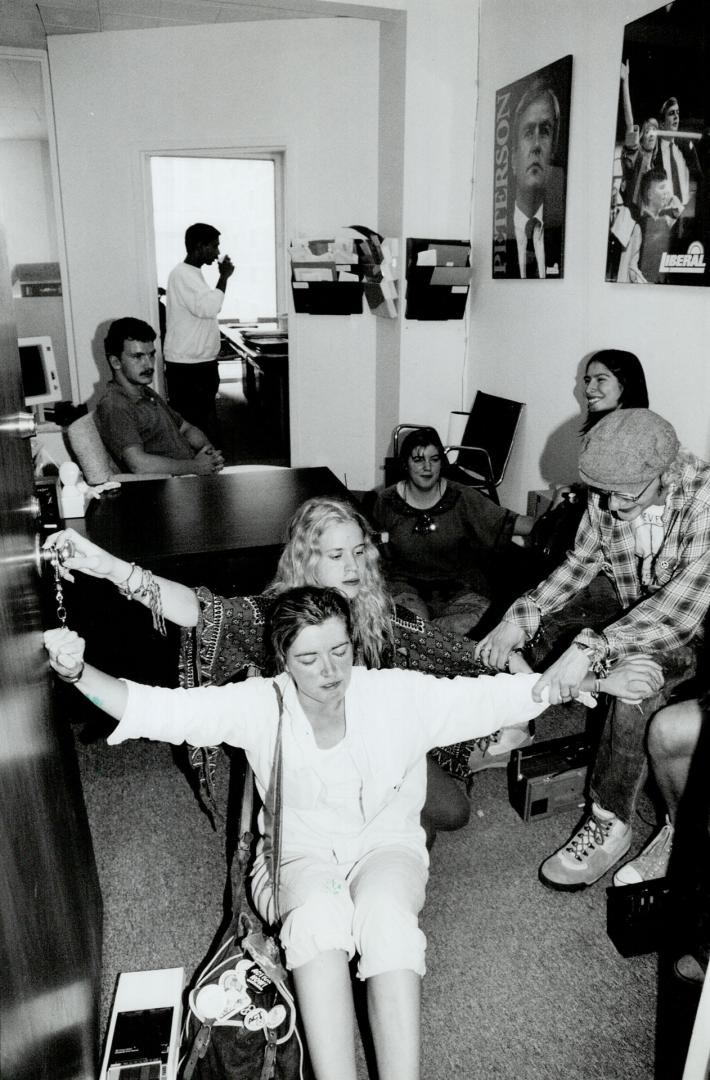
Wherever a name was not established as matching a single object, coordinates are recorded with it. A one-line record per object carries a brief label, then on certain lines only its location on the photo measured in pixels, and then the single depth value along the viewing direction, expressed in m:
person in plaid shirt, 2.16
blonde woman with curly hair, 2.07
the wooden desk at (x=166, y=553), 2.62
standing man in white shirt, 5.45
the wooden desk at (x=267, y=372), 6.65
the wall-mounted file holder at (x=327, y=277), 5.35
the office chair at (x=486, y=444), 4.50
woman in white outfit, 1.58
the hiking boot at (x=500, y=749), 2.56
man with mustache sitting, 3.70
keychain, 1.76
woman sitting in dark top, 3.05
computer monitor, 4.15
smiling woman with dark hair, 3.15
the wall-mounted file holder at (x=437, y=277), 4.85
